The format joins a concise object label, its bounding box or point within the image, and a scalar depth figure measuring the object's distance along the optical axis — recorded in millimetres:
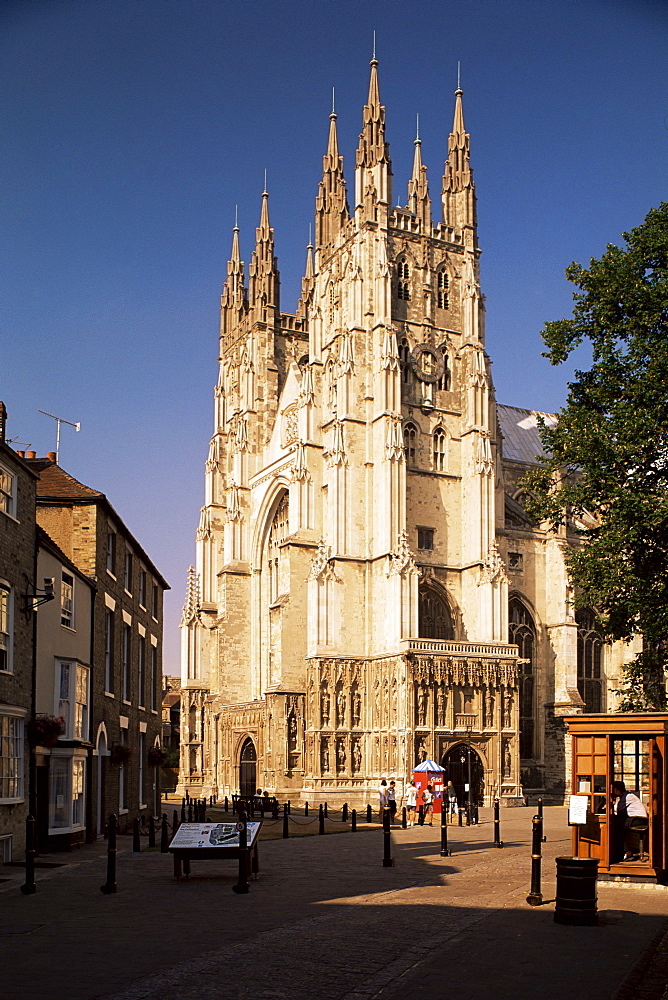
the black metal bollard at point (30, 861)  15695
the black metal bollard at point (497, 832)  24609
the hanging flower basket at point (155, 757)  34909
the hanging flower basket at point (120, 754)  27781
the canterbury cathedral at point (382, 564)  52938
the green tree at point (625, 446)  24844
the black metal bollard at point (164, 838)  21859
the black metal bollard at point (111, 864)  15898
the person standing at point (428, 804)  36656
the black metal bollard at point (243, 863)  16203
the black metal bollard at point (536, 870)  14508
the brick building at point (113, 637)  26453
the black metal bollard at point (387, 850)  20391
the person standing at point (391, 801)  36094
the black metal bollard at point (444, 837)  21870
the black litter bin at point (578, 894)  12812
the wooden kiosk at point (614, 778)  16203
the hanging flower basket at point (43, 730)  21031
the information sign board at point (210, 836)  17281
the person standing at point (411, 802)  37875
